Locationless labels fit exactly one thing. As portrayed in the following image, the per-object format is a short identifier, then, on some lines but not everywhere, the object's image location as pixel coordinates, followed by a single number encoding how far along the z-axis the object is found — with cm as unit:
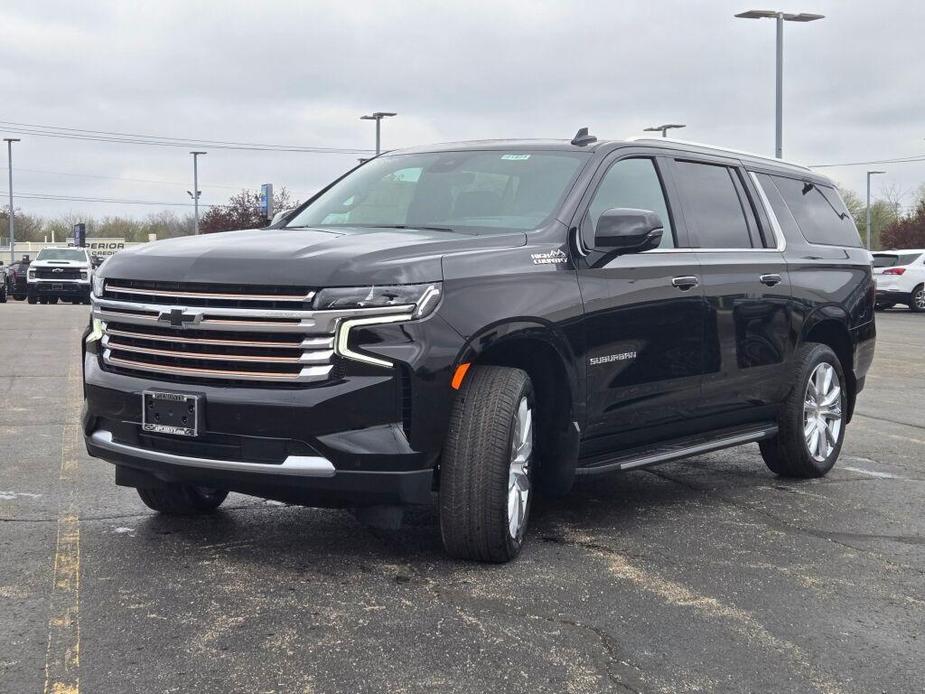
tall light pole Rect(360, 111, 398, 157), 4288
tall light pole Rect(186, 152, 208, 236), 6919
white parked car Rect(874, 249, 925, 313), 3005
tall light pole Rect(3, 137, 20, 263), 7769
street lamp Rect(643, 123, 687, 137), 4181
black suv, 448
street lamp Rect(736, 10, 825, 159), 2816
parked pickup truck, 3691
